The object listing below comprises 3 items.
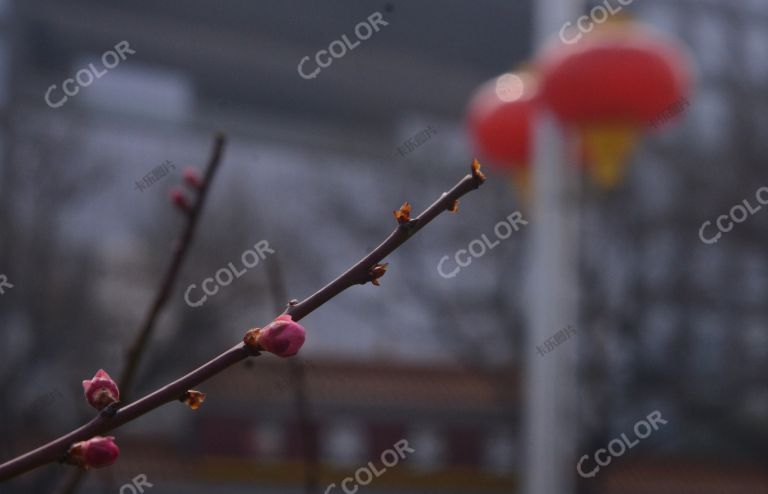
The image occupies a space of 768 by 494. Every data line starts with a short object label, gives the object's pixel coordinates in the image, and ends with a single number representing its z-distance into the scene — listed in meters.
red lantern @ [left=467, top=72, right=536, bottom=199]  2.89
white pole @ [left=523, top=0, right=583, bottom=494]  3.19
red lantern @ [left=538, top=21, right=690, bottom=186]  2.39
